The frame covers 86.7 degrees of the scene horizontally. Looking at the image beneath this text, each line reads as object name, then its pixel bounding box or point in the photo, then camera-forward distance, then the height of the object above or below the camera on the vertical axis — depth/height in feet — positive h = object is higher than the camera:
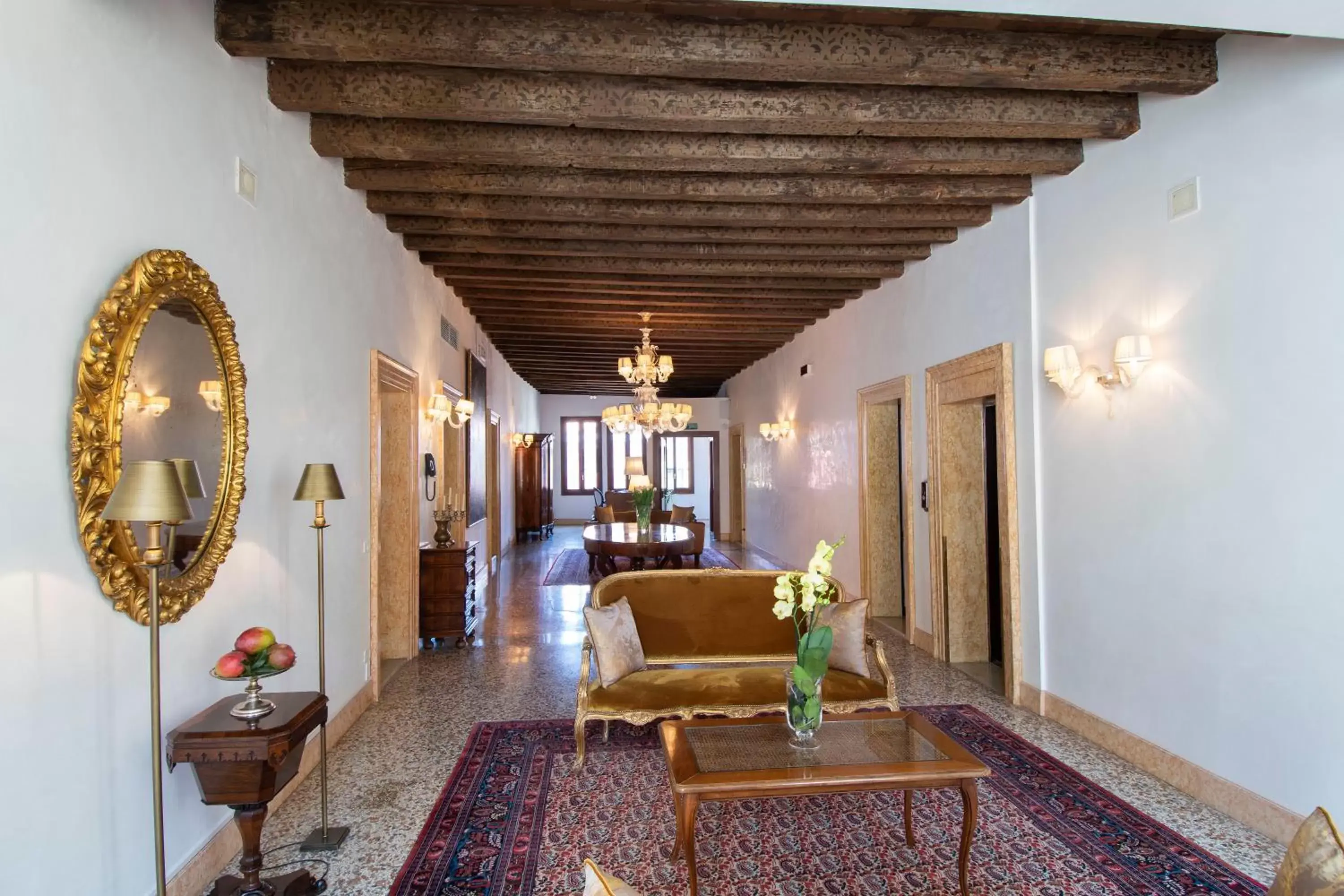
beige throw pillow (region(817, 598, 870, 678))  12.70 -3.16
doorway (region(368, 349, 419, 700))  18.30 -1.43
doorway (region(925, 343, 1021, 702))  18.06 -1.82
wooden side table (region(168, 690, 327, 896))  7.37 -3.05
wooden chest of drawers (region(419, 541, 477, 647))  19.34 -3.44
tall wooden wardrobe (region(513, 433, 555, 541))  45.21 -1.40
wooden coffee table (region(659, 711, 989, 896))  7.91 -3.57
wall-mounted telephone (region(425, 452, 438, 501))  20.65 -0.32
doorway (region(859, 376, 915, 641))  22.41 -1.51
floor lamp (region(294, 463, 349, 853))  9.52 -0.37
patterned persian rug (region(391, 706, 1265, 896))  8.56 -5.09
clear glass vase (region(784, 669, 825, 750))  8.90 -3.17
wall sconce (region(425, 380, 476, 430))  20.02 +1.74
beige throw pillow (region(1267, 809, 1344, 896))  4.46 -2.66
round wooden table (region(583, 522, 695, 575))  27.07 -3.09
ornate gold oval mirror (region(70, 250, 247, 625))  6.61 +0.63
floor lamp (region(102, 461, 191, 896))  5.85 -0.28
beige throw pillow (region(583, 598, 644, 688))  12.46 -3.16
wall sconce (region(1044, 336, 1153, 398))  11.42 +1.52
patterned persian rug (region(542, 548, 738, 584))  30.71 -4.87
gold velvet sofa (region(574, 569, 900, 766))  12.33 -3.36
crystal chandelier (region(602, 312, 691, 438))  28.22 +2.51
